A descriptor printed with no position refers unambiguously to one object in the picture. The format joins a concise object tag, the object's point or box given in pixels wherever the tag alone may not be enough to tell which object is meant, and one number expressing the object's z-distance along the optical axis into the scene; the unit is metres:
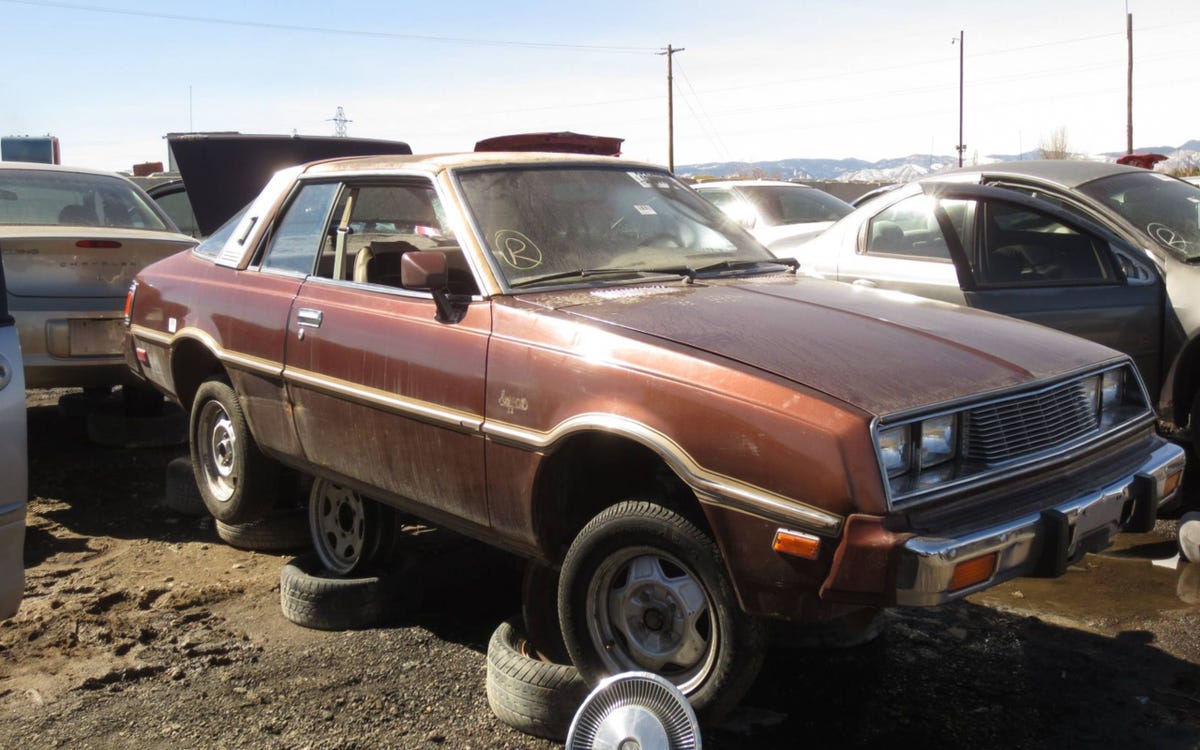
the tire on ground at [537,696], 3.35
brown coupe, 2.81
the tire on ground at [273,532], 5.18
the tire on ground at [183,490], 5.68
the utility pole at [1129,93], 41.41
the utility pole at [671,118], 46.19
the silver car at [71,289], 6.18
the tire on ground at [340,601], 4.25
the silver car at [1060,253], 5.69
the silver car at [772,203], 9.64
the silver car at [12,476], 3.29
